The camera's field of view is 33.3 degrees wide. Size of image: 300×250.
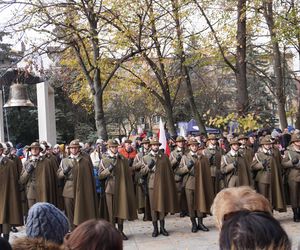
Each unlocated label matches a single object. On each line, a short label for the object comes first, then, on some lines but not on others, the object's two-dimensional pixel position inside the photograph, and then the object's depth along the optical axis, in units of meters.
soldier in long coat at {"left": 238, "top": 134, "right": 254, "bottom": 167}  11.28
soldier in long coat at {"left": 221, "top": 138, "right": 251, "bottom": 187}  10.73
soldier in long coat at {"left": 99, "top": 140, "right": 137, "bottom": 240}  9.84
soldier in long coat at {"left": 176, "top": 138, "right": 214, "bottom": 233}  10.41
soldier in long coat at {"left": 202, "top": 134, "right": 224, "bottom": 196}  11.45
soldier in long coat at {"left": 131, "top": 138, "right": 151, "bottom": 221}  10.69
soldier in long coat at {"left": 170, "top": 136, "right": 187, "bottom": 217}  10.89
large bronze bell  13.70
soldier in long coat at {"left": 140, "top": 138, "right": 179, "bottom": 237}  10.17
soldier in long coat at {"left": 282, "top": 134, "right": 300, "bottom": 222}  10.84
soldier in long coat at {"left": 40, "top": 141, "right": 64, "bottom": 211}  10.09
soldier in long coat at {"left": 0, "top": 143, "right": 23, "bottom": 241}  9.80
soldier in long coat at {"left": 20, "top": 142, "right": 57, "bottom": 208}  9.87
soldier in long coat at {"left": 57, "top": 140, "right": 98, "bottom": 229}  9.59
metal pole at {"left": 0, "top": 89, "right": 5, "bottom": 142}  17.52
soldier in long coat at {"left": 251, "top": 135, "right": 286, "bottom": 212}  10.86
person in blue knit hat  3.42
